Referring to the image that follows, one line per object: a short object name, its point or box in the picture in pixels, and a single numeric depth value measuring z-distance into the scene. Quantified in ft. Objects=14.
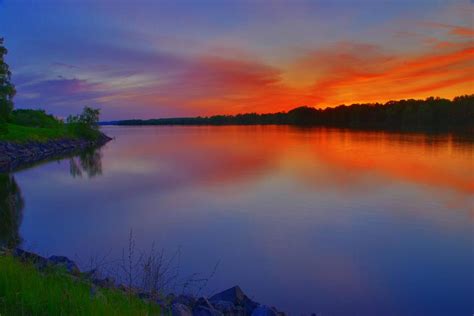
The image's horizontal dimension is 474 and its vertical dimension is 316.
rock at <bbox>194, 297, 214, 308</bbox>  21.60
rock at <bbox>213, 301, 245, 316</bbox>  22.57
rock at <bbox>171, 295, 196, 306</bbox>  22.56
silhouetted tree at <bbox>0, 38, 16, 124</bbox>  108.27
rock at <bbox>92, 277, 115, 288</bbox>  24.48
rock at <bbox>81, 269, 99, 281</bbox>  25.35
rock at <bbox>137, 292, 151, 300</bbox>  22.06
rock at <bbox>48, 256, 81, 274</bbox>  26.76
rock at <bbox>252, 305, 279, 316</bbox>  21.53
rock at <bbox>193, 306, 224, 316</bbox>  20.46
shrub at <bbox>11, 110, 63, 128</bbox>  230.19
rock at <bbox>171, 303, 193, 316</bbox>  18.79
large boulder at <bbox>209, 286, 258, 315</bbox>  23.89
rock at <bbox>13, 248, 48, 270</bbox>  25.53
